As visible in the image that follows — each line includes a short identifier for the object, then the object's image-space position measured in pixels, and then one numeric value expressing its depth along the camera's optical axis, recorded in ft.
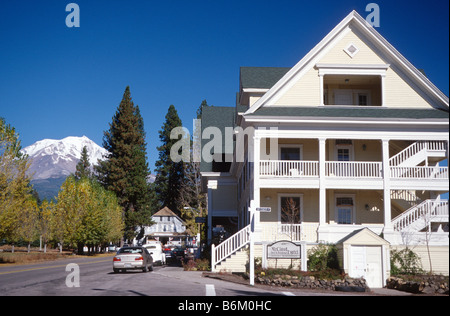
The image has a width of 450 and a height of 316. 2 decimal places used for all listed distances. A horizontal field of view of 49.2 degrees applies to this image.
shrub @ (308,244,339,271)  78.18
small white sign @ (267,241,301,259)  77.97
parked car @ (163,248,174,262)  147.02
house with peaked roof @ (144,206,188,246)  343.46
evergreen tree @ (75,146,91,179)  357.61
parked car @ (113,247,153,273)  88.07
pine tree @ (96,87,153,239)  254.06
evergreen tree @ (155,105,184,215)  307.37
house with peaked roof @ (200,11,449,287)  80.38
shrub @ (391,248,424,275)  78.12
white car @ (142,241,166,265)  119.81
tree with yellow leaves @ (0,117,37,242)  111.14
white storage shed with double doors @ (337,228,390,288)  74.37
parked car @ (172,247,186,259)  149.56
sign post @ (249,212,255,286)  67.92
